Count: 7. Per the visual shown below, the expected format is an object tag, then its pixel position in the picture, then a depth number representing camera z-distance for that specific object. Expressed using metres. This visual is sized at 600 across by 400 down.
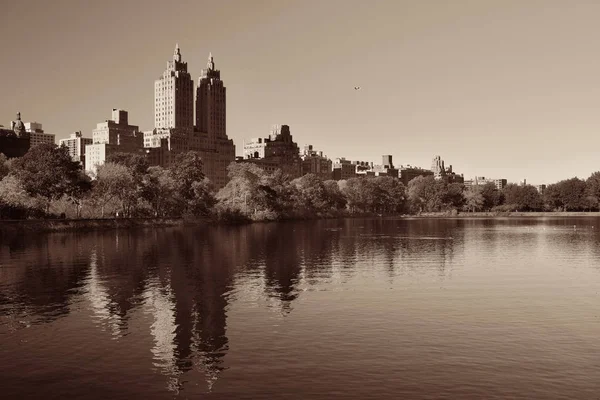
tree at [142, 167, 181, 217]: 160.25
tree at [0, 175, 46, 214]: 126.66
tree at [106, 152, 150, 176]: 159.25
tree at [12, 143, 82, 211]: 132.75
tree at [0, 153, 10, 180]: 149.10
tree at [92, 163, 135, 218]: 151.25
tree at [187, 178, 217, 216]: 177.25
